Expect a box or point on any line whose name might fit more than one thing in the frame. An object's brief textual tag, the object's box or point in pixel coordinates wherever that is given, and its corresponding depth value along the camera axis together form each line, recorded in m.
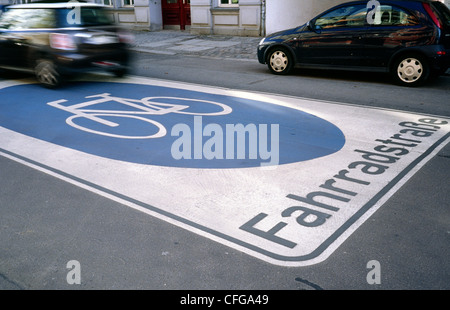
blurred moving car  9.20
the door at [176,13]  22.20
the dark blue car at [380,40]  9.48
